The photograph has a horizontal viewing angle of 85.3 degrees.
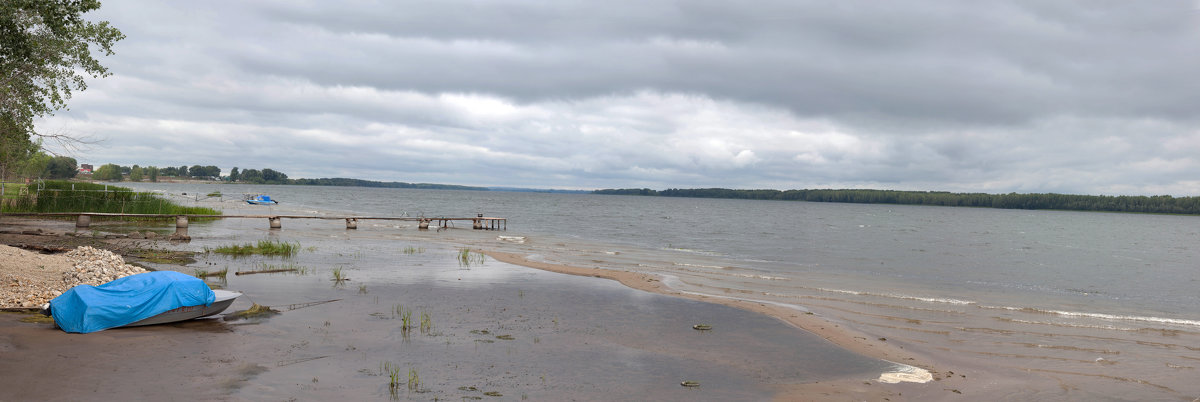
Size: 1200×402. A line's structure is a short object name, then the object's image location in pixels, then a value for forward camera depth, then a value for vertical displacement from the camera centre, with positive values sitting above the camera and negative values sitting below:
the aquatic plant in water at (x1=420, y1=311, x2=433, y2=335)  13.95 -3.07
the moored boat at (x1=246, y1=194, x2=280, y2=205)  92.62 -3.02
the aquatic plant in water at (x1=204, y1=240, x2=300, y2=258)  26.34 -2.90
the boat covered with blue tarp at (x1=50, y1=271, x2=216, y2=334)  11.79 -2.37
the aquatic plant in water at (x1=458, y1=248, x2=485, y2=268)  26.91 -3.16
